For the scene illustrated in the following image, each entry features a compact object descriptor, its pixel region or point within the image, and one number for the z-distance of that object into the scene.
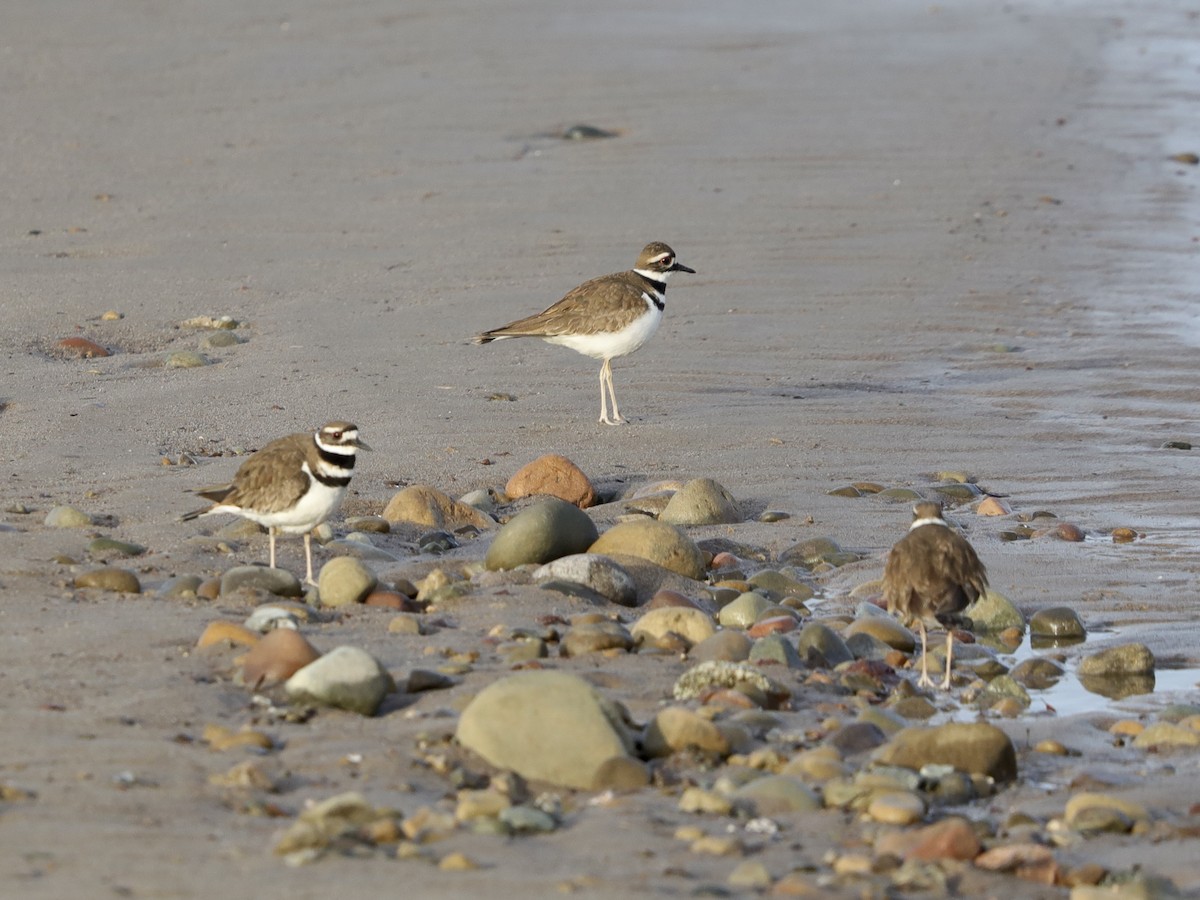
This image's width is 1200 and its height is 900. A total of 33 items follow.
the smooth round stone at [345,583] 12.98
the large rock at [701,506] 15.75
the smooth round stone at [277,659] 10.96
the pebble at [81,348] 20.22
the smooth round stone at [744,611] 13.21
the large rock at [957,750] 10.34
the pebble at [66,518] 14.27
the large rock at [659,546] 14.34
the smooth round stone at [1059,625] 13.37
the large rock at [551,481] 16.31
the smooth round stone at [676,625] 12.55
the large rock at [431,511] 15.39
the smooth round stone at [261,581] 12.99
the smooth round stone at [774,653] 12.27
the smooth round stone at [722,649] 12.20
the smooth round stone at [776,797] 9.59
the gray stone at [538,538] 14.09
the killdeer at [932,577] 12.42
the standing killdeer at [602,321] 19.89
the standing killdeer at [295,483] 13.62
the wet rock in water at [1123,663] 12.65
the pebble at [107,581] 12.80
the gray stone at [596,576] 13.61
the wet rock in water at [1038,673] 12.64
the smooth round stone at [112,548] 13.72
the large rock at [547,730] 9.91
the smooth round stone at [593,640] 12.07
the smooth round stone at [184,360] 19.86
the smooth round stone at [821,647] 12.50
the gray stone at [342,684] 10.67
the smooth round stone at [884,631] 13.23
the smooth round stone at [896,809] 9.52
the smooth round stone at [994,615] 13.57
